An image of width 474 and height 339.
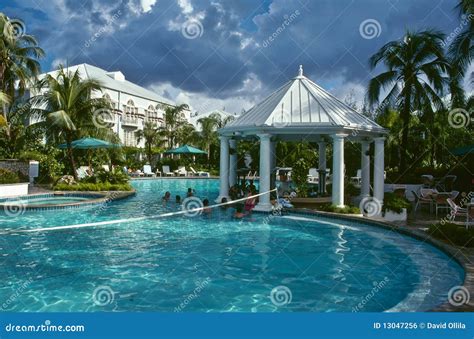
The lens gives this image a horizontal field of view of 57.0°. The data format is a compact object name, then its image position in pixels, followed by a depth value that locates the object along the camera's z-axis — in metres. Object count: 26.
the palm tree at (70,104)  27.14
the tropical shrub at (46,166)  28.54
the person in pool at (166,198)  22.29
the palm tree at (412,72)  23.59
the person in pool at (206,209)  18.45
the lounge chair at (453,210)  12.75
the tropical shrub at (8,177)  22.72
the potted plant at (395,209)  15.25
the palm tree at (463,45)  17.44
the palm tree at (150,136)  53.12
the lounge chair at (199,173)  44.50
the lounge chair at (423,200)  17.03
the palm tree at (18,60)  29.67
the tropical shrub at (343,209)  16.86
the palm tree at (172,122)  54.72
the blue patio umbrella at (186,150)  43.41
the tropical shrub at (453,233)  11.01
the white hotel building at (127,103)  58.25
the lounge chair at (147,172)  42.75
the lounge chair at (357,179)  33.33
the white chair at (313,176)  36.59
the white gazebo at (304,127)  17.47
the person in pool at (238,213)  16.94
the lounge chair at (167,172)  44.14
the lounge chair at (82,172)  30.05
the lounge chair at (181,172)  44.69
